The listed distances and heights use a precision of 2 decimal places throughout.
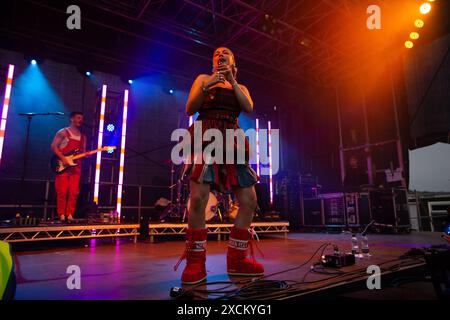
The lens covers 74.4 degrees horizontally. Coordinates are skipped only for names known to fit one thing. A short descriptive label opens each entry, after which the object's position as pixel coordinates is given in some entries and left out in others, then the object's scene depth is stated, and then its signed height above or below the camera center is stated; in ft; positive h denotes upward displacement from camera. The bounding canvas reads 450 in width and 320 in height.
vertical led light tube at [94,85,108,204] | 18.56 +4.43
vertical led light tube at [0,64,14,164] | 15.85 +5.90
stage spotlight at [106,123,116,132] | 21.09 +5.88
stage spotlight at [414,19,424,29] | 22.51 +14.03
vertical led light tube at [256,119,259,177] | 26.47 +6.57
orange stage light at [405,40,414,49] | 24.43 +13.48
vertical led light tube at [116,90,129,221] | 18.87 +4.19
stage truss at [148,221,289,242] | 16.29 -1.05
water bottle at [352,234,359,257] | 9.81 -1.23
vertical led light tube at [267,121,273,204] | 26.25 +4.15
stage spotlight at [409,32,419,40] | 23.62 +13.74
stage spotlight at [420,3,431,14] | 20.98 +14.19
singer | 6.19 +0.78
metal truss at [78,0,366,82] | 19.93 +13.64
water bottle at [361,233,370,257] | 9.81 -1.25
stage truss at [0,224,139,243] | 12.66 -1.00
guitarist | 15.51 +2.03
